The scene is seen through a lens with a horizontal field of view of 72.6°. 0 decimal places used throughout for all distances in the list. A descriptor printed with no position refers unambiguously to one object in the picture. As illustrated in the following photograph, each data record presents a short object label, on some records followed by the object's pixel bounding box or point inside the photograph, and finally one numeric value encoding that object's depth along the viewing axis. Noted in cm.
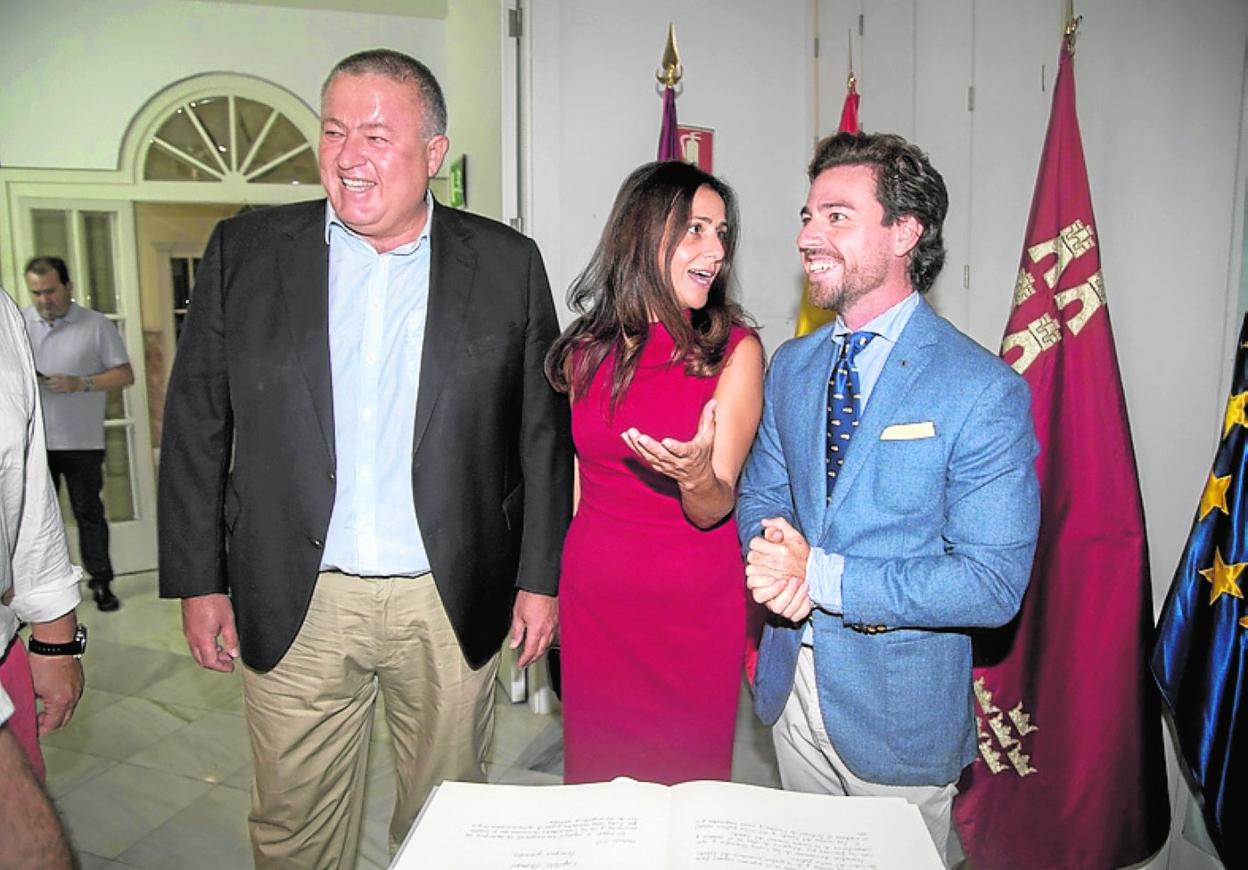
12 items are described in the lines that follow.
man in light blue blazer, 136
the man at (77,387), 453
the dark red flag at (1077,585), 212
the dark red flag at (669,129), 319
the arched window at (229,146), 507
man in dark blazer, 168
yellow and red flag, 301
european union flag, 169
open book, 90
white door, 491
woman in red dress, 183
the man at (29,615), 119
